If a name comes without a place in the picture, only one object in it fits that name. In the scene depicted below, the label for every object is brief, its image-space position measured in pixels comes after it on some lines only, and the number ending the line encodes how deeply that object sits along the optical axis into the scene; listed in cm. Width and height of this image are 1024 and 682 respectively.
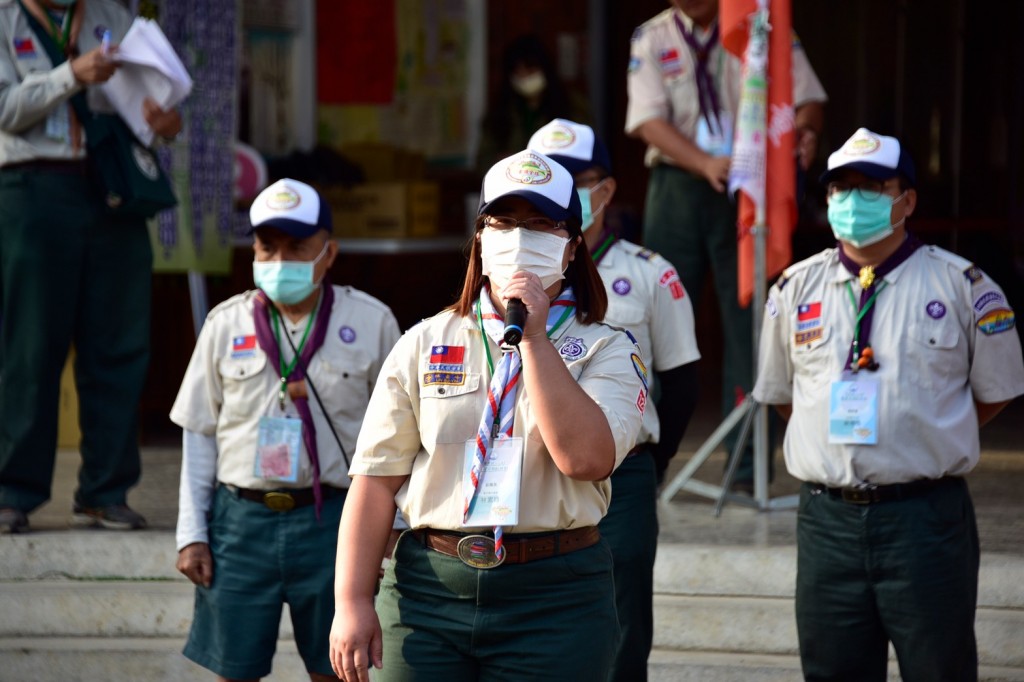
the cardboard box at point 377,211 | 1875
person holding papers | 1159
